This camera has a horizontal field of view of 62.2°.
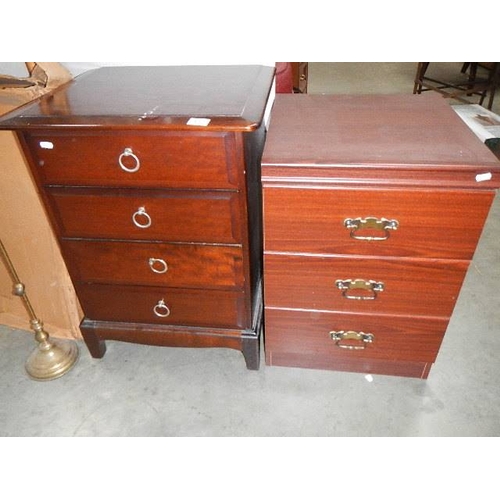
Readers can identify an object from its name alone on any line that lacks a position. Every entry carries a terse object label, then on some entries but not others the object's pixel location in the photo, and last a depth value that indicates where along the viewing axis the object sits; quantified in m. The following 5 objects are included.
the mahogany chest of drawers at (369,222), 1.01
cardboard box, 1.29
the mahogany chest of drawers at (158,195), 1.03
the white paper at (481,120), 2.72
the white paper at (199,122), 0.97
